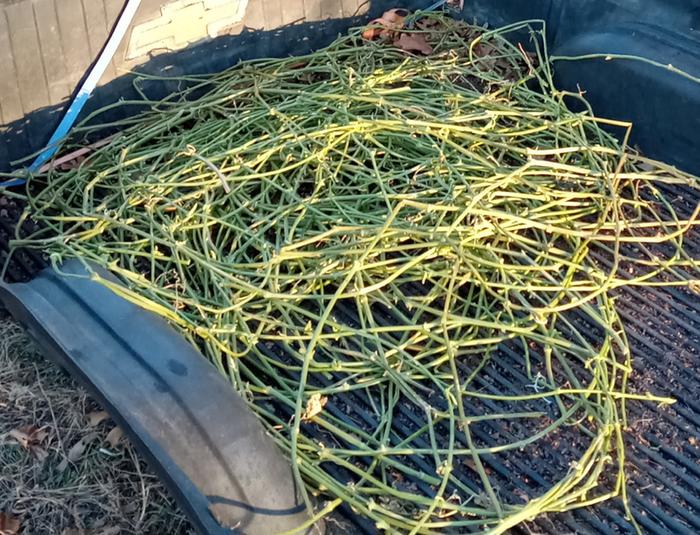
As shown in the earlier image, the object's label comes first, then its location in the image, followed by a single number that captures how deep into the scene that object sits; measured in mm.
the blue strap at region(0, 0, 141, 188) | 2346
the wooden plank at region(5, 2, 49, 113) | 2156
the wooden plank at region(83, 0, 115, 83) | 2293
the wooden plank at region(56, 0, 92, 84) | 2256
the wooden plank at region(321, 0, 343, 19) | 2861
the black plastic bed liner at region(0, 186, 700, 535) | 1561
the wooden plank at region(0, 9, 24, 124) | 2145
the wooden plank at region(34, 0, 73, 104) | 2205
